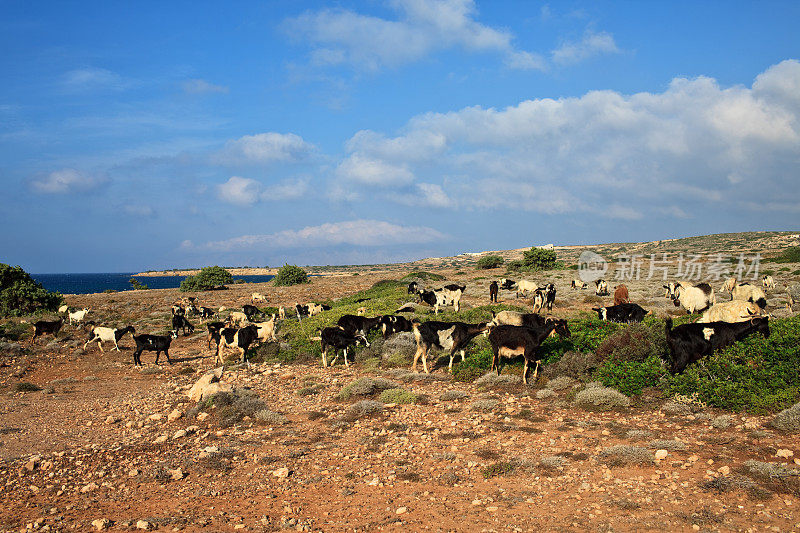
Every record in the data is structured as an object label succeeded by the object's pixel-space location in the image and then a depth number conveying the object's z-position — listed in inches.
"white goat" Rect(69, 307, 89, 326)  1096.1
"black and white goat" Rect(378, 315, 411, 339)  707.9
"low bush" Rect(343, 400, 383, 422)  434.9
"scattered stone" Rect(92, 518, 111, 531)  244.8
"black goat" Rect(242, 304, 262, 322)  1056.2
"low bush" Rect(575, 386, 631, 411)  399.2
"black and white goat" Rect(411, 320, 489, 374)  580.4
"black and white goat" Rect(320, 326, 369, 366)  658.8
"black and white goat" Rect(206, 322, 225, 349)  773.3
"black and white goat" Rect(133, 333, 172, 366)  730.2
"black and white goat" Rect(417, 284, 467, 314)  1007.6
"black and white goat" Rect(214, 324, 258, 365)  687.1
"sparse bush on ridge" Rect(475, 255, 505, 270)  2434.5
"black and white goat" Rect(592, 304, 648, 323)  729.2
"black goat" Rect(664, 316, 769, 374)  424.5
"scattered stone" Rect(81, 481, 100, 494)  293.3
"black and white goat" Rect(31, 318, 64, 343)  886.6
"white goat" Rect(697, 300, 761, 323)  494.9
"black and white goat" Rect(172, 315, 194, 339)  994.1
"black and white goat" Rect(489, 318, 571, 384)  489.4
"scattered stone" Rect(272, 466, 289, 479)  306.9
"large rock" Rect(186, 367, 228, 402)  490.6
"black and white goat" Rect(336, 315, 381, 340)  715.7
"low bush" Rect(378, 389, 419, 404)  461.7
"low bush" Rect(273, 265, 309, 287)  2171.6
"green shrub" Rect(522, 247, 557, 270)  2107.5
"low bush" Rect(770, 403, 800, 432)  313.1
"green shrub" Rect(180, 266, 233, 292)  2151.3
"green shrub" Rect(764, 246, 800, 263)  1594.2
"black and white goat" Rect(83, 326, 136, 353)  848.3
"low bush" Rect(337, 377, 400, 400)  496.7
